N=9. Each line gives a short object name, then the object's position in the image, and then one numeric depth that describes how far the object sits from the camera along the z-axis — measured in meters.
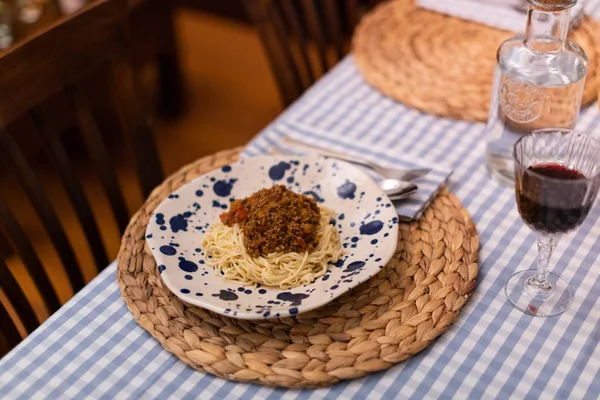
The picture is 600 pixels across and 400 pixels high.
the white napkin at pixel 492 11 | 1.45
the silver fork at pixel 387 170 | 1.14
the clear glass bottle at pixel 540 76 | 1.09
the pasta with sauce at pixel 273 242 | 0.96
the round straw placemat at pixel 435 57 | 1.32
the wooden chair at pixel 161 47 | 2.53
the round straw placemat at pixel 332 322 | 0.86
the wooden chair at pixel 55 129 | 1.14
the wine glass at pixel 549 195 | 0.85
